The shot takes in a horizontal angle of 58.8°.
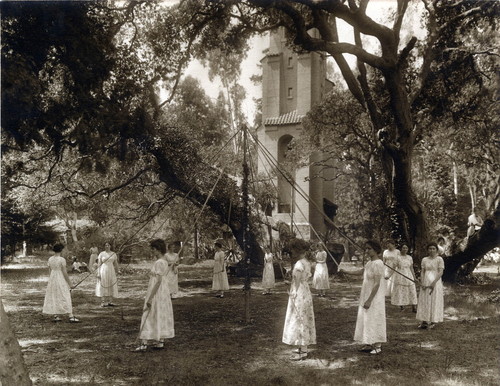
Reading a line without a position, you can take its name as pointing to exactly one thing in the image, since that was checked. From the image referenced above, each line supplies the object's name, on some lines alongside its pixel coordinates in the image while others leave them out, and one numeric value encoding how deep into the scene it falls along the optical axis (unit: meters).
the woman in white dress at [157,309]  7.75
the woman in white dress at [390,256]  11.95
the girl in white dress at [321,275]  15.00
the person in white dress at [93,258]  17.88
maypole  10.03
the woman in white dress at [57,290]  10.46
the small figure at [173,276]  13.36
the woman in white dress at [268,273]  15.34
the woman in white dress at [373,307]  7.49
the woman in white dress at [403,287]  11.98
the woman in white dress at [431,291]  9.62
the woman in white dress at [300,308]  7.37
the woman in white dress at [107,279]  13.03
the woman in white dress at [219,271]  15.04
